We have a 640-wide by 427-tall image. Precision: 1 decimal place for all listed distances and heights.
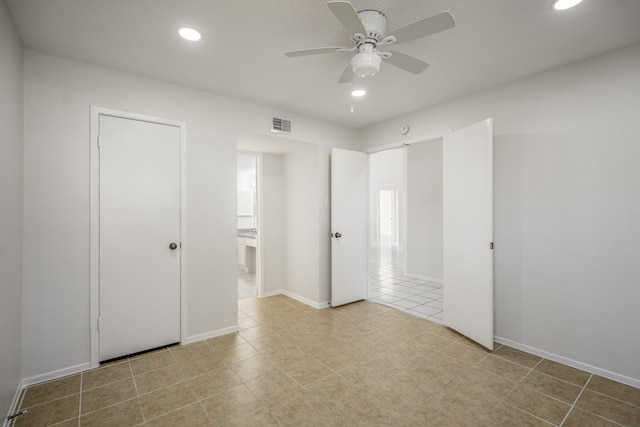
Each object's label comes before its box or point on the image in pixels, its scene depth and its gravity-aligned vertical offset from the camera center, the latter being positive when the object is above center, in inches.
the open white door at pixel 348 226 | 160.6 -6.1
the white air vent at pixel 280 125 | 142.3 +45.1
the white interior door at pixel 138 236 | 102.6 -7.4
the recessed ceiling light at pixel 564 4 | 70.0 +51.7
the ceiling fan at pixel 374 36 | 61.6 +42.2
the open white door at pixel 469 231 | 111.3 -6.4
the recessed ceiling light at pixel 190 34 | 81.8 +52.3
